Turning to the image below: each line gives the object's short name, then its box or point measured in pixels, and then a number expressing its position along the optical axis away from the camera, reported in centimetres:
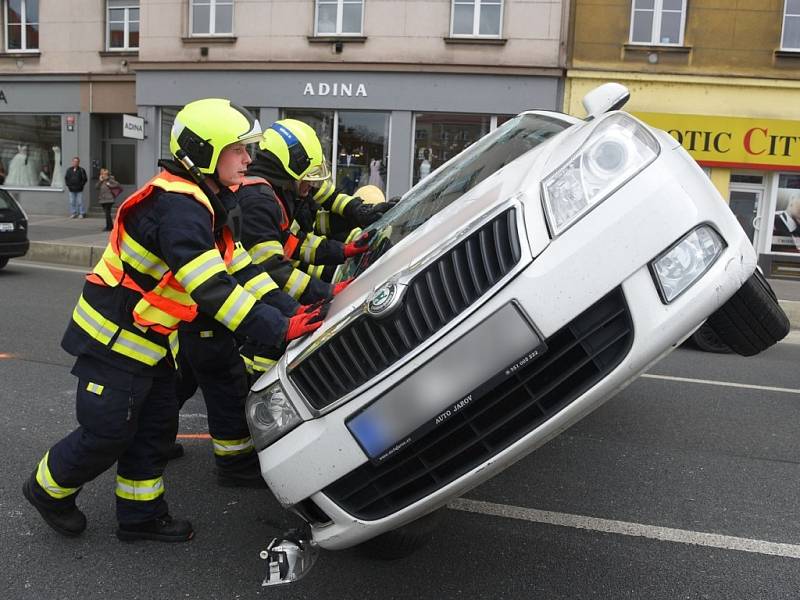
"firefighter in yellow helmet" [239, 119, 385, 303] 349
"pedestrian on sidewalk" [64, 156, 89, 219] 1877
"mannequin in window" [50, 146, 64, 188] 2062
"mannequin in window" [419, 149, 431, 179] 1689
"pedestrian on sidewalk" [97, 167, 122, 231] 1725
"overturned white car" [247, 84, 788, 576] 200
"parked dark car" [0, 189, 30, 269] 1095
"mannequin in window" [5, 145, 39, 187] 2100
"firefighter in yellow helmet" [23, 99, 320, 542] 259
